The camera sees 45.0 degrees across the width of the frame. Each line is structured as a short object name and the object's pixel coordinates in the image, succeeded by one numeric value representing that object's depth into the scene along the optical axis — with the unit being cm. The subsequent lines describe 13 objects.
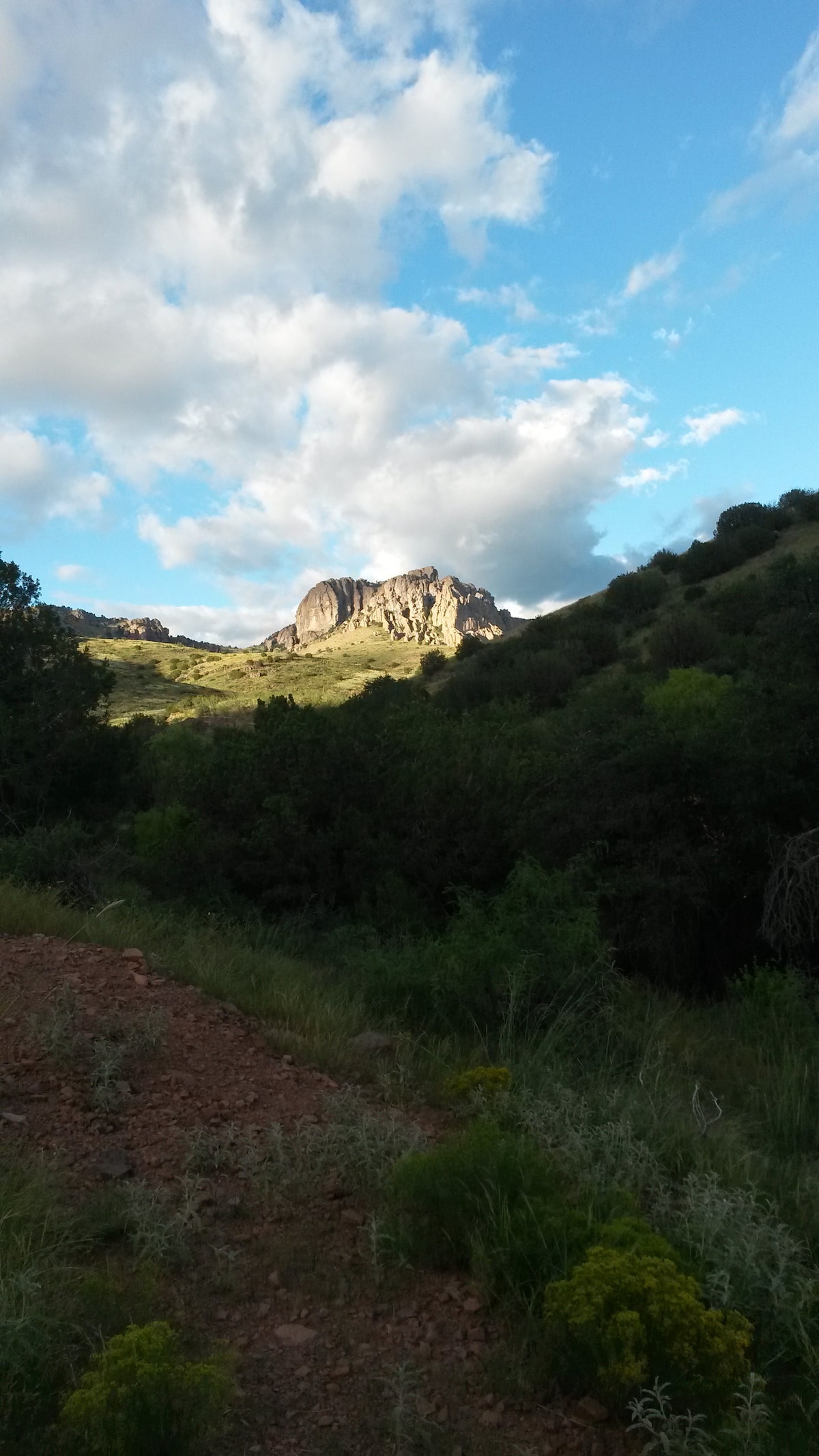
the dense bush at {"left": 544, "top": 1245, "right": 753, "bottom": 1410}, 312
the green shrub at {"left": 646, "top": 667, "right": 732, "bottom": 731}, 1504
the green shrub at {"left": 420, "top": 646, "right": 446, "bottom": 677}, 4850
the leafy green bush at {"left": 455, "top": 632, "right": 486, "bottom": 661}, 4925
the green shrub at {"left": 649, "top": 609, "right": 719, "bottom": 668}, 3238
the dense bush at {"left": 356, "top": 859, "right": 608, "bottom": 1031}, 729
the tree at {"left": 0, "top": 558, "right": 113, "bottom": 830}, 1620
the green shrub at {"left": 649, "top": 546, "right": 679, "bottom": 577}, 4675
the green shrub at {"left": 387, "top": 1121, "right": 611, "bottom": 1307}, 373
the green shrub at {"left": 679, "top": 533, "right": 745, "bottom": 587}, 4247
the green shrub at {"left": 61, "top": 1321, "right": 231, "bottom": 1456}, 283
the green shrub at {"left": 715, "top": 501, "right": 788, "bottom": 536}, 4531
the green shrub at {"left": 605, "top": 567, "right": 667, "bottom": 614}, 4250
